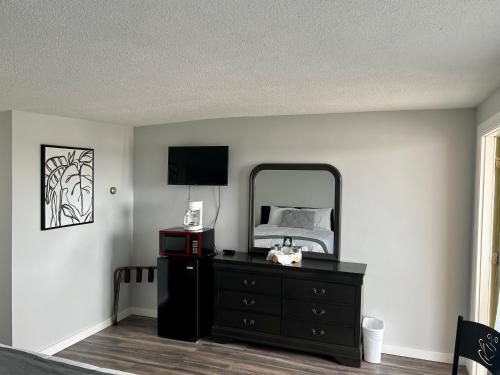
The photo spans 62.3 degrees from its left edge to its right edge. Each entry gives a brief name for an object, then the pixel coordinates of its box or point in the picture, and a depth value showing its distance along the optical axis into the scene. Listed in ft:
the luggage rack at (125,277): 14.79
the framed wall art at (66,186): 11.96
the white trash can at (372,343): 11.88
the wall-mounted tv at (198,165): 14.10
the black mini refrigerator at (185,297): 13.26
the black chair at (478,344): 6.29
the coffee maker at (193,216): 13.73
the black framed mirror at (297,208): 13.08
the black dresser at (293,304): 11.76
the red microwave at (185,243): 13.34
